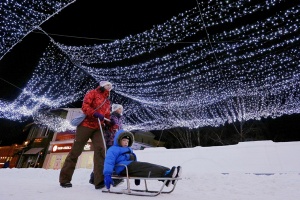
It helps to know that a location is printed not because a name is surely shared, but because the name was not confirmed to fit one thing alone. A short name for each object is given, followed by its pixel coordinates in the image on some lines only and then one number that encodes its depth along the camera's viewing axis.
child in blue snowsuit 2.36
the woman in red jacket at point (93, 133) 2.97
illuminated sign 23.57
